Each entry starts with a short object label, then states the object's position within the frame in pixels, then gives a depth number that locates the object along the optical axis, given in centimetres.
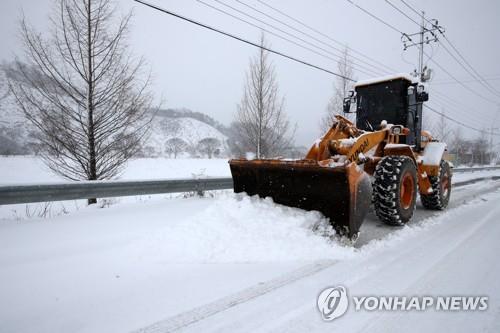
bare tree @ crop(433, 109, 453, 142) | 3299
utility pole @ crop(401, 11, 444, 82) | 1545
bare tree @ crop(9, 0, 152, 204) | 614
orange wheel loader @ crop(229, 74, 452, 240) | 351
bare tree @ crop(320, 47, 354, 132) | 1449
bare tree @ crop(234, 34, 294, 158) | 1185
